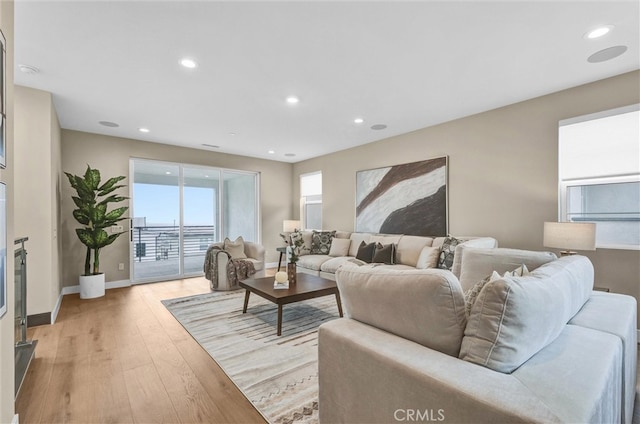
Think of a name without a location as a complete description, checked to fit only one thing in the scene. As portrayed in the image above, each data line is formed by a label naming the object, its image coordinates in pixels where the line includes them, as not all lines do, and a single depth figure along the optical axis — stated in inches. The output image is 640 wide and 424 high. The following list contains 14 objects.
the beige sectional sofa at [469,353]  34.9
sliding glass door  204.5
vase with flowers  140.0
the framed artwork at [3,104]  55.4
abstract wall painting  167.6
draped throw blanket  178.5
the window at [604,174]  108.0
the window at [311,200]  257.8
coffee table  115.5
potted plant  160.9
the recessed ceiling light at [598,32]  82.7
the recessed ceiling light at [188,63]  98.8
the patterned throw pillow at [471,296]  45.3
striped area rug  74.0
